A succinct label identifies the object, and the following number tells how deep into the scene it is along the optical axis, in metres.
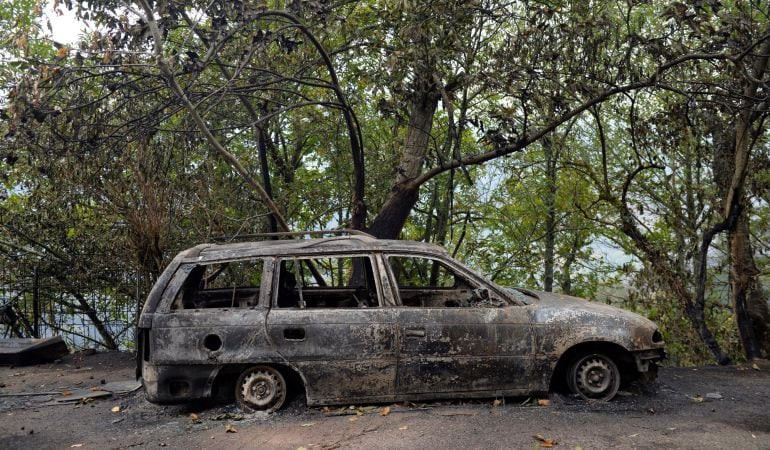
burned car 6.43
